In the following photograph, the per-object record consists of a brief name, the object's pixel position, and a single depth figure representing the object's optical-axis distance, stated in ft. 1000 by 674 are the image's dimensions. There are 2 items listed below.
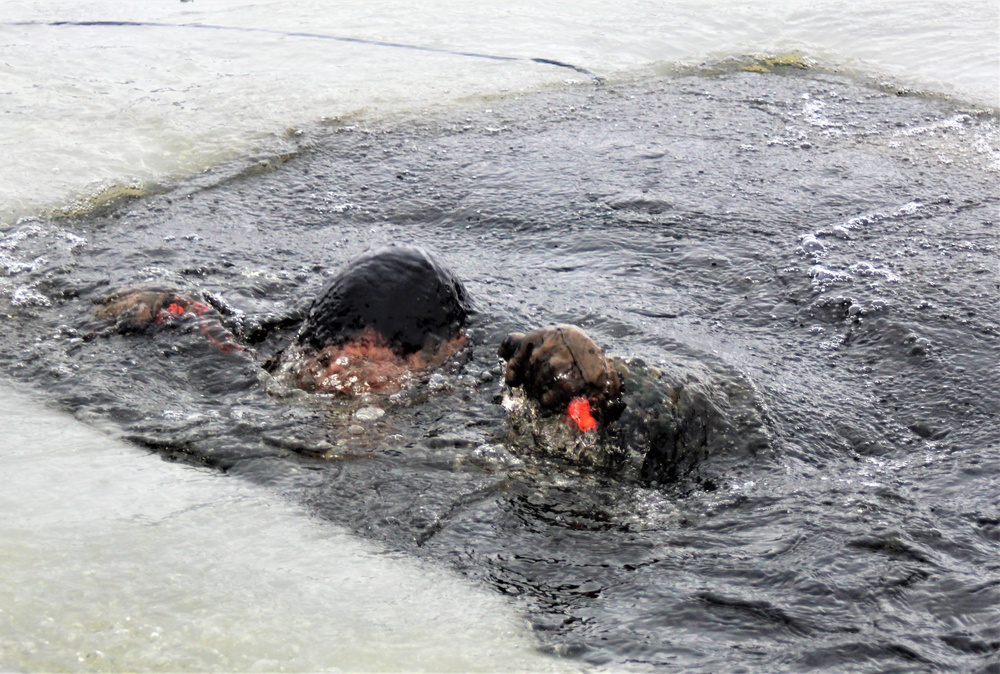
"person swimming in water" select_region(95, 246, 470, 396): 26.45
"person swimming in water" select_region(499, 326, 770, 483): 23.40
